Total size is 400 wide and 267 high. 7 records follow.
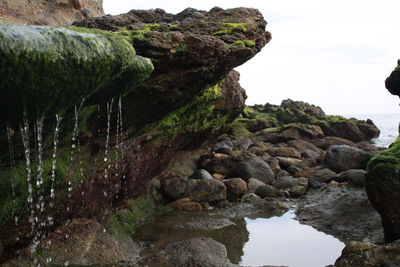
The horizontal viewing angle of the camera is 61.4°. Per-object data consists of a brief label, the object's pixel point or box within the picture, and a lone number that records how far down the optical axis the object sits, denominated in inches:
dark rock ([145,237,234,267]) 229.0
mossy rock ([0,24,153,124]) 112.9
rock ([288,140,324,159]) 766.4
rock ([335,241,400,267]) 191.6
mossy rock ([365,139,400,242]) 253.0
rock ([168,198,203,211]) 390.0
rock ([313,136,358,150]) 979.8
